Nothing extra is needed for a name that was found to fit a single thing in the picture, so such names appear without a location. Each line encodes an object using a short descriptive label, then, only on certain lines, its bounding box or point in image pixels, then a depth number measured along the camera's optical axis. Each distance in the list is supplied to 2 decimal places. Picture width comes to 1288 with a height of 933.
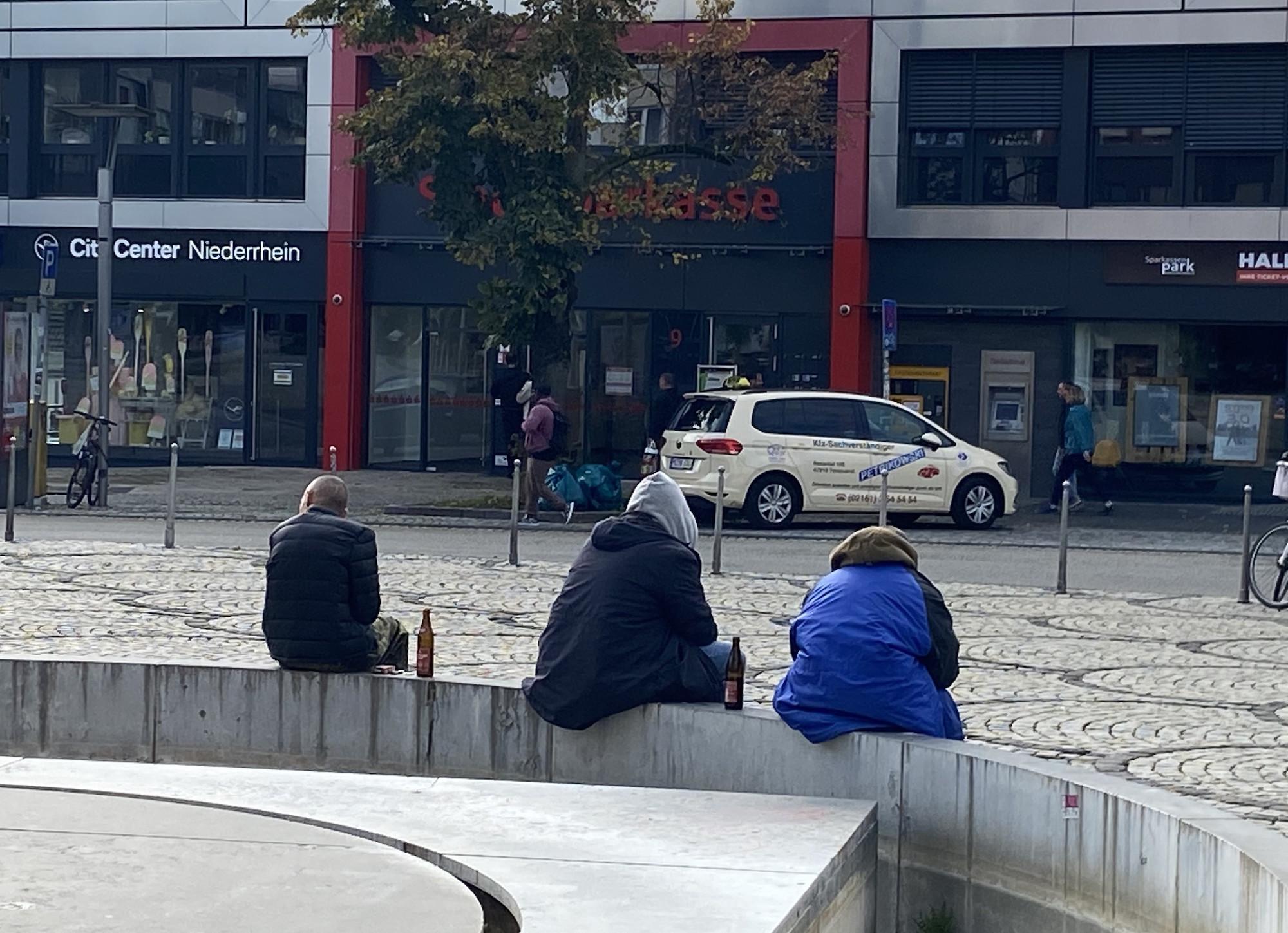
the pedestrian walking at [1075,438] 26.44
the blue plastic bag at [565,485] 24.17
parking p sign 24.66
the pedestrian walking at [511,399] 27.78
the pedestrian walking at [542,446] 23.53
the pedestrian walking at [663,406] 29.08
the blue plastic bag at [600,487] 24.69
